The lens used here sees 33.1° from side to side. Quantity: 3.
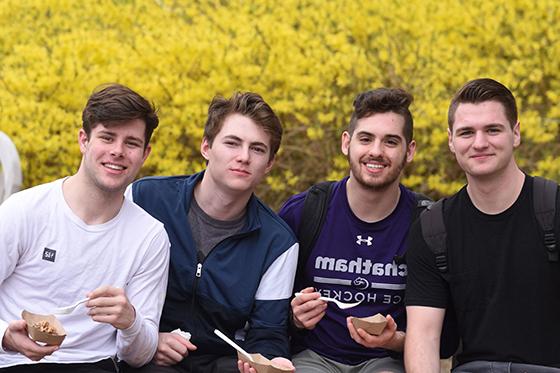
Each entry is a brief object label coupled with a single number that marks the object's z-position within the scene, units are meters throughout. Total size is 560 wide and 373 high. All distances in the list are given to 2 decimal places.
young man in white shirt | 3.47
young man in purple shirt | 3.94
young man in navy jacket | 3.85
